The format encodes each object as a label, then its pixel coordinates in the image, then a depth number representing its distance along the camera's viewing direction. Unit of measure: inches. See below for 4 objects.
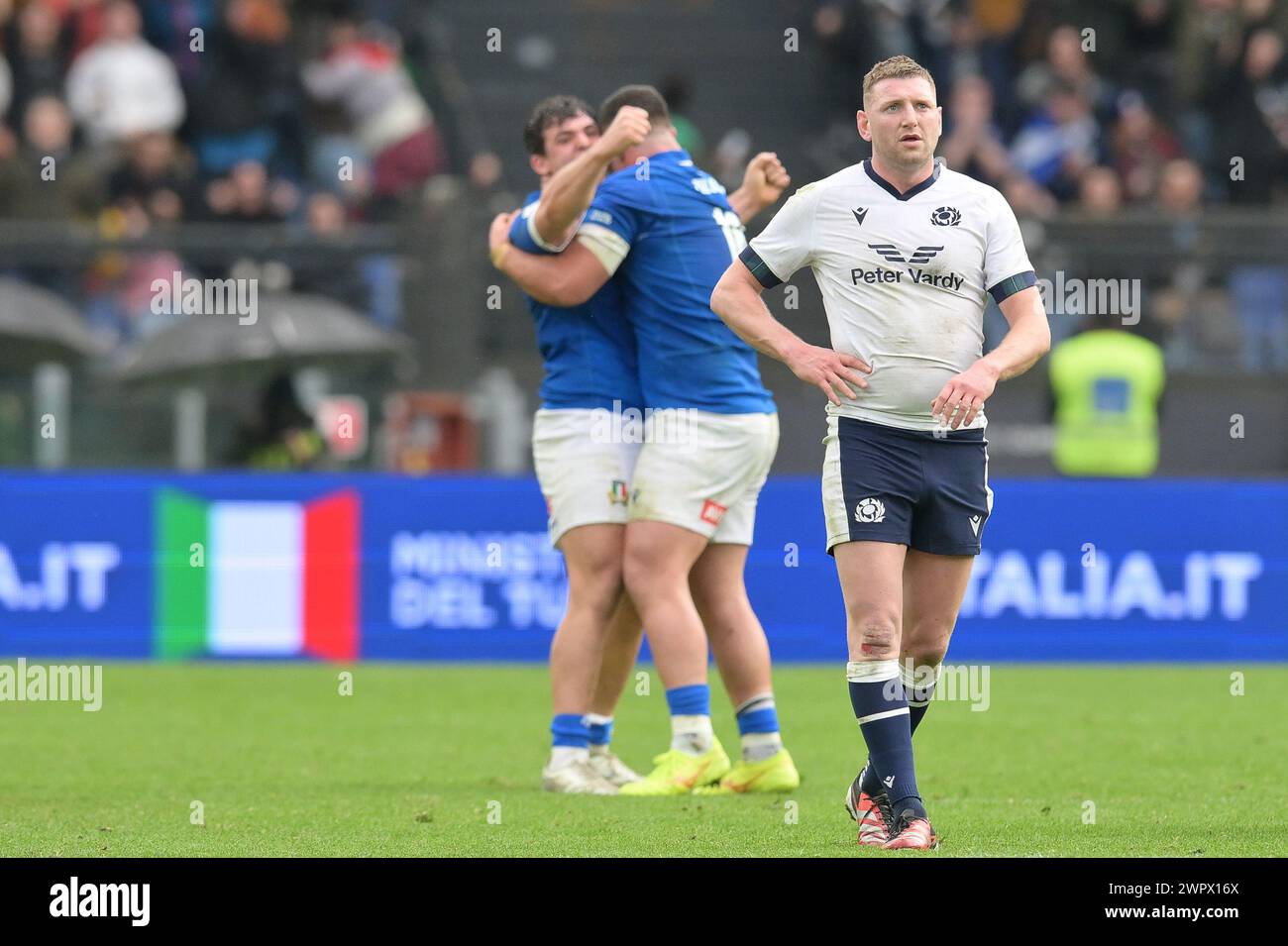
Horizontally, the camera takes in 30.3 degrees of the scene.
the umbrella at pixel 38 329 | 591.2
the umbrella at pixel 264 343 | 594.2
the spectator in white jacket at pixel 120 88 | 746.8
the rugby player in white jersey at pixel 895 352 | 285.3
